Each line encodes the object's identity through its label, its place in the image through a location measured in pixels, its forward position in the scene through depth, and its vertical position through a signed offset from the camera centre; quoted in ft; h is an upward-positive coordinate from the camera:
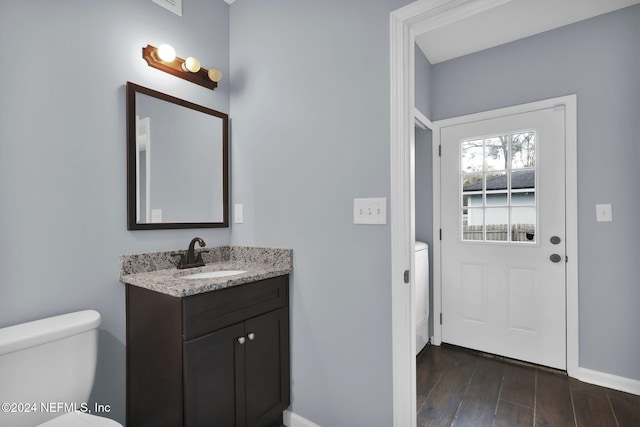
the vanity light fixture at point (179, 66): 5.16 +2.63
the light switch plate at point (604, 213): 6.72 -0.05
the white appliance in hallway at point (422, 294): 8.08 -2.27
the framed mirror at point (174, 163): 5.02 +0.93
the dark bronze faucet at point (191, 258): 5.44 -0.80
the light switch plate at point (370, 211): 4.61 +0.02
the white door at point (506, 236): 7.45 -0.65
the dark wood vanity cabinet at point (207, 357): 3.95 -2.07
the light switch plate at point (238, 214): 6.37 -0.02
